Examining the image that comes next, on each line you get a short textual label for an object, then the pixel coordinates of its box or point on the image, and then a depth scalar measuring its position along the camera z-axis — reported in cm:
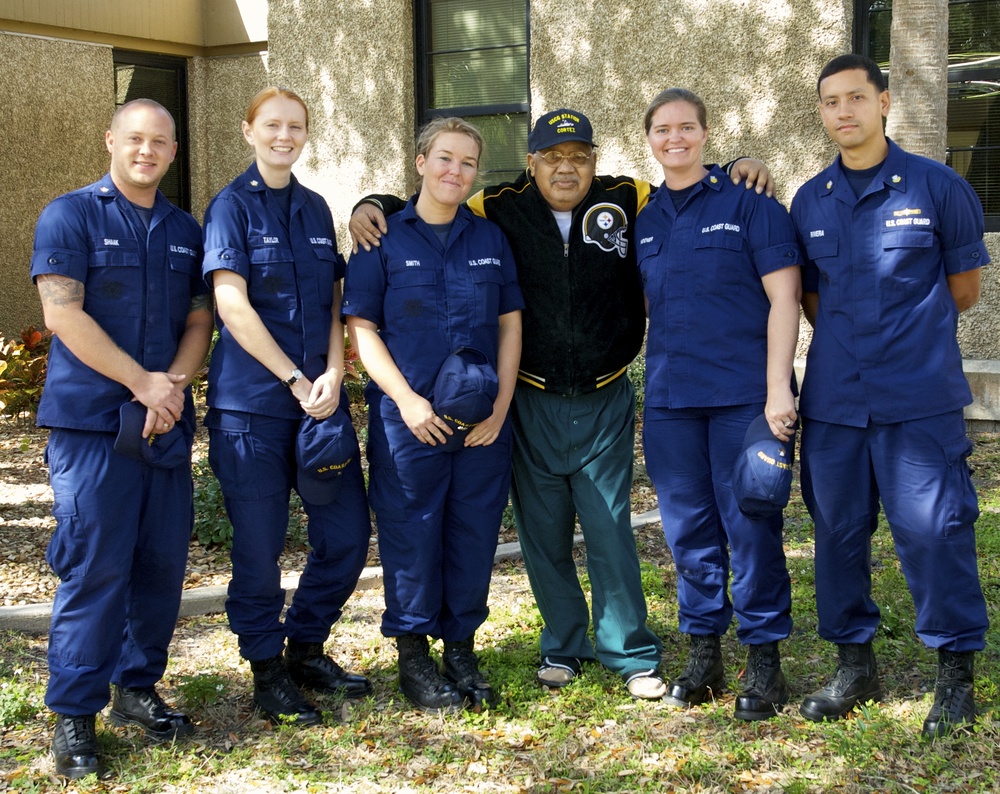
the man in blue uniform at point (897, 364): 358
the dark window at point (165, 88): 1191
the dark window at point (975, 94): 787
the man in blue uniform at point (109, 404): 347
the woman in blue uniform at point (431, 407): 391
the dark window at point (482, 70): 939
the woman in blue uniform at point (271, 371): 374
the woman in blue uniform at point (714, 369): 380
